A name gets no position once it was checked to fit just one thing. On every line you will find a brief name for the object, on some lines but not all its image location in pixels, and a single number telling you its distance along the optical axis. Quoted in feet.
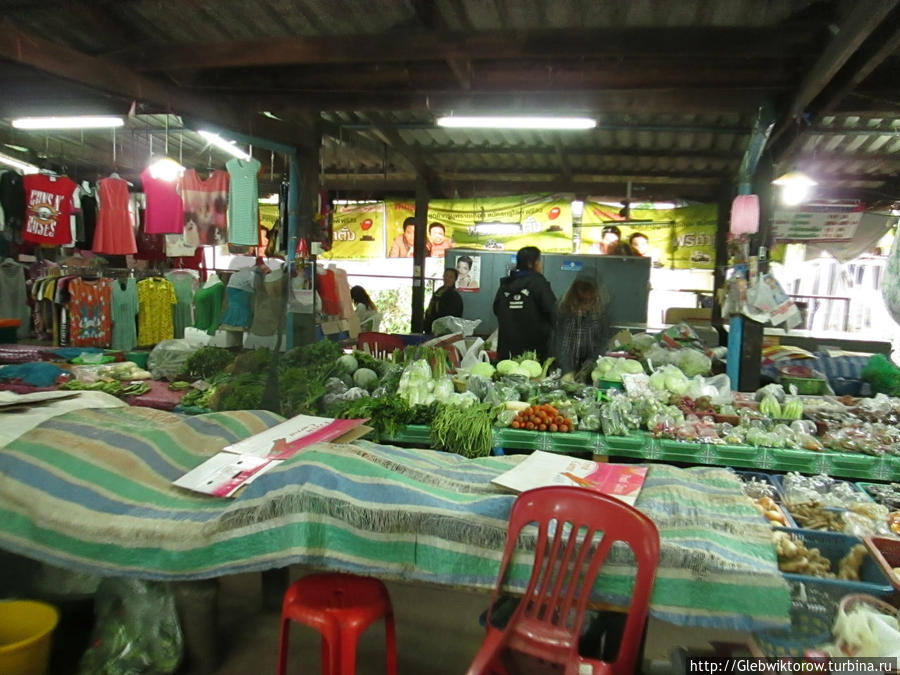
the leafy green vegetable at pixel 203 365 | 17.40
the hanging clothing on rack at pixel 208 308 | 24.82
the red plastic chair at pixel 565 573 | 6.27
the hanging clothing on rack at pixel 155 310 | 27.84
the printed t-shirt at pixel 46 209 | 22.59
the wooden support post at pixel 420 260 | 33.17
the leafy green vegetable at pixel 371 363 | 16.63
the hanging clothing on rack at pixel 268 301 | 21.77
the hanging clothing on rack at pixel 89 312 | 25.71
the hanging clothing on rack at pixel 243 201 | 20.04
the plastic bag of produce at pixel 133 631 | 8.91
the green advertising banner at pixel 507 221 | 33.76
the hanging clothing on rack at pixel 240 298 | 21.89
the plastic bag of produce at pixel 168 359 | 17.93
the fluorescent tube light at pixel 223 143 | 20.38
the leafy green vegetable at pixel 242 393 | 13.25
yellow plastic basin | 7.93
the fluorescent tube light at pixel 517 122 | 19.37
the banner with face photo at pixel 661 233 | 33.06
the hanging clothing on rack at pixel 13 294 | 28.84
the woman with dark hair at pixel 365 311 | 30.27
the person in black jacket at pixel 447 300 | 29.96
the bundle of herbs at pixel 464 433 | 12.22
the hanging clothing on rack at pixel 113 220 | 22.47
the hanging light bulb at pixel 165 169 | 20.74
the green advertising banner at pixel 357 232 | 37.52
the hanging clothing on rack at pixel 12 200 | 22.78
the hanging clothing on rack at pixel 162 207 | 20.85
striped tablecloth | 6.23
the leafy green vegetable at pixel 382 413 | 12.80
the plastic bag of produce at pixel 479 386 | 14.65
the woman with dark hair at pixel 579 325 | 18.53
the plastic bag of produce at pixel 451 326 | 26.73
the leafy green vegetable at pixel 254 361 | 15.48
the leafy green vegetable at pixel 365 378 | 15.40
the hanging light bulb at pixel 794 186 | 27.14
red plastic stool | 7.21
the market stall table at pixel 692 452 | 11.82
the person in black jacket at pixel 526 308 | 18.58
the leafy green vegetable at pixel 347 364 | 16.05
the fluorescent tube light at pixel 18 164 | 31.42
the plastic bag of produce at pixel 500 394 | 14.01
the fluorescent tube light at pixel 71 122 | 20.86
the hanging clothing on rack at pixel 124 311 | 26.61
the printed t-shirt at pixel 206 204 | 20.56
